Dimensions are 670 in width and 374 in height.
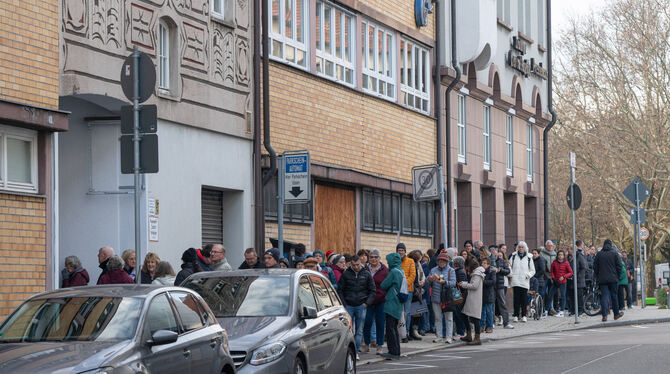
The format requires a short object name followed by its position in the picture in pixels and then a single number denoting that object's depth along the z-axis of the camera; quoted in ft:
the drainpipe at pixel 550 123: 144.31
